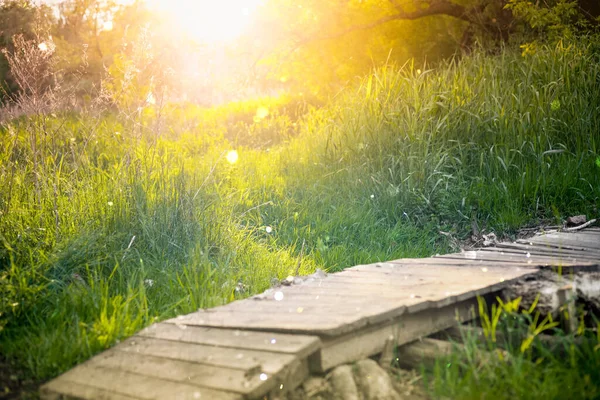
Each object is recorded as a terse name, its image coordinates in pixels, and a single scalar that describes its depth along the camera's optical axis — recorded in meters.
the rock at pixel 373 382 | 2.37
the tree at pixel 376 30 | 10.41
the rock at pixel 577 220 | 5.15
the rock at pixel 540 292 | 2.86
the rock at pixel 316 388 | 2.33
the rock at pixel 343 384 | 2.32
